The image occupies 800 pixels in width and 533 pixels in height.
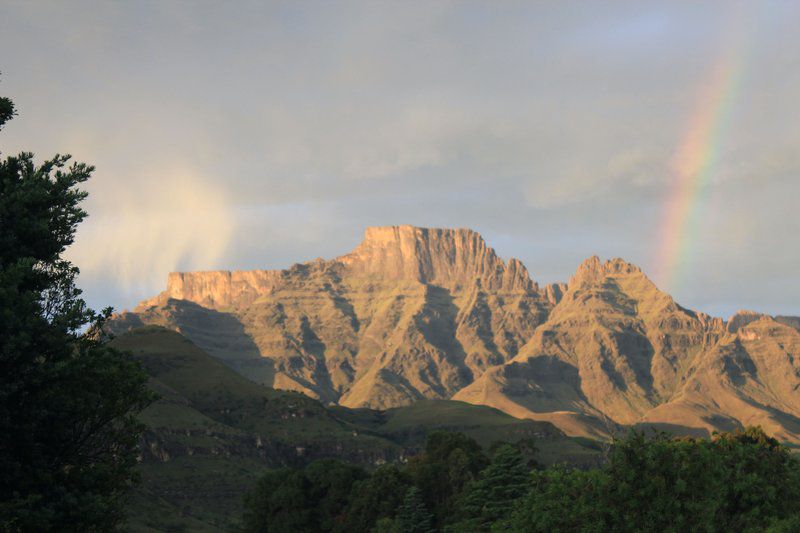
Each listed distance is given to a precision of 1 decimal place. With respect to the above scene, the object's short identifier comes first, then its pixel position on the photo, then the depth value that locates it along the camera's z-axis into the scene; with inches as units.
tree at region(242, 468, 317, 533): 7145.7
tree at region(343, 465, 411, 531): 6389.3
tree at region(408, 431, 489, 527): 6264.8
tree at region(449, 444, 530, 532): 4835.1
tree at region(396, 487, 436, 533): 5703.7
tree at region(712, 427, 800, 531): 3026.6
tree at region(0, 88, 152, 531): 1665.8
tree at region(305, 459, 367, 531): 7057.1
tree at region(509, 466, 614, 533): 2849.4
